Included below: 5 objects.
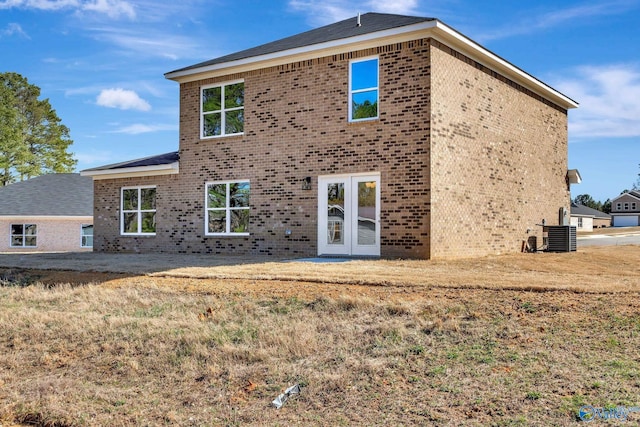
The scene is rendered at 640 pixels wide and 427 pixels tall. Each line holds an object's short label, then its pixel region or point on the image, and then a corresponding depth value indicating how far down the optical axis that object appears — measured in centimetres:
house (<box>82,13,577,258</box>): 1521
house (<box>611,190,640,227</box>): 8150
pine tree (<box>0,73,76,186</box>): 4475
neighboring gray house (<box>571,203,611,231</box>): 6325
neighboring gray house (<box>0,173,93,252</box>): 3494
